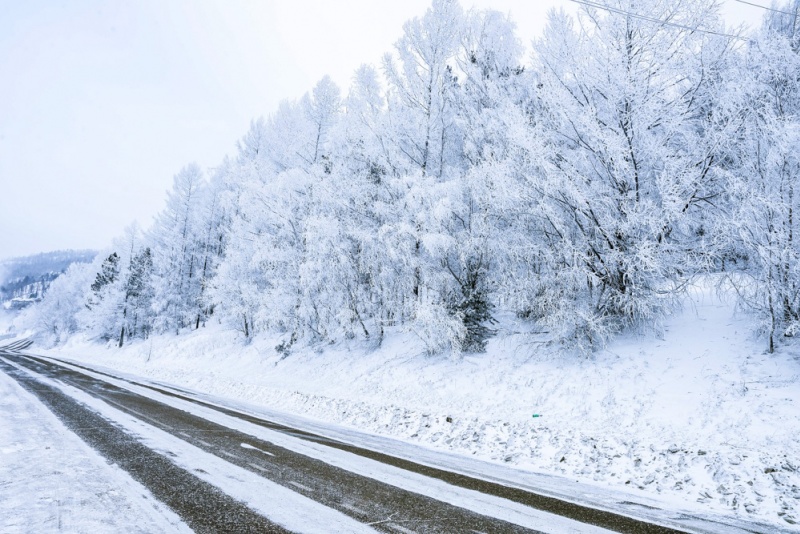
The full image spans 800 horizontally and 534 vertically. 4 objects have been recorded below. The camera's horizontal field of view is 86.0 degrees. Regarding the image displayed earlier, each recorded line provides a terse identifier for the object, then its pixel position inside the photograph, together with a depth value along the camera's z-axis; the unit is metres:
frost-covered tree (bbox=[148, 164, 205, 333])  36.75
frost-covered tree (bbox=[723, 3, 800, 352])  8.23
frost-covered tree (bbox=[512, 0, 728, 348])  9.77
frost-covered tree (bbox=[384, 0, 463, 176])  15.98
